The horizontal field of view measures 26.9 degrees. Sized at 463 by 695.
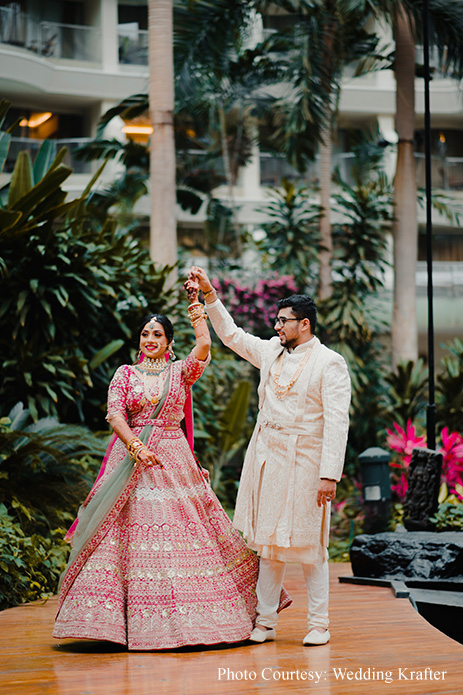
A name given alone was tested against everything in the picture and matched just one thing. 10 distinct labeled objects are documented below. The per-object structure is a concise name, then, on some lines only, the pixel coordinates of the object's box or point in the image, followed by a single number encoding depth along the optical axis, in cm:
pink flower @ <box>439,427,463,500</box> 1051
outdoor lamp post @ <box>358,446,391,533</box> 853
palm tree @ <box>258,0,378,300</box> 1305
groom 474
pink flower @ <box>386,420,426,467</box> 1084
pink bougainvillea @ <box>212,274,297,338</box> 1390
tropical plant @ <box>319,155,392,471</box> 1405
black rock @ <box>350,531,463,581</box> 684
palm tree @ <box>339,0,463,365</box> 1356
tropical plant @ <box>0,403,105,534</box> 718
